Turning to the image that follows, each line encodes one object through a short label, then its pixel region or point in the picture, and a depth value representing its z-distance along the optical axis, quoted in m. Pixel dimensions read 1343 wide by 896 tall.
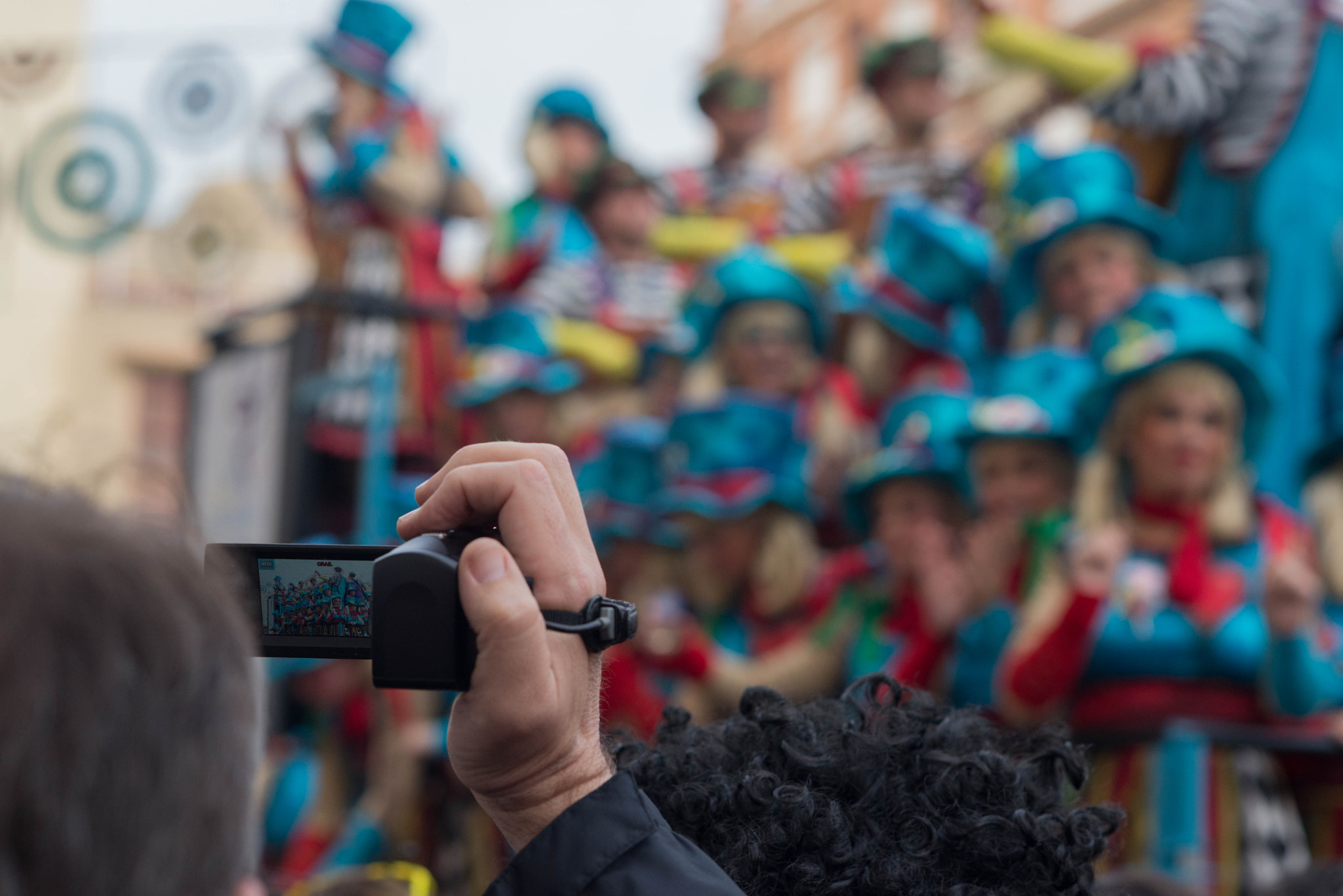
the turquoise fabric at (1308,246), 3.57
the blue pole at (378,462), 4.48
